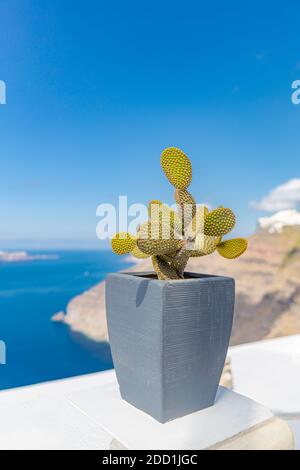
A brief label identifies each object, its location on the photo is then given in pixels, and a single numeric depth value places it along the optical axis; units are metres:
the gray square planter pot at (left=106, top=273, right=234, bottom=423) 0.66
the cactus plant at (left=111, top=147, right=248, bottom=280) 0.69
